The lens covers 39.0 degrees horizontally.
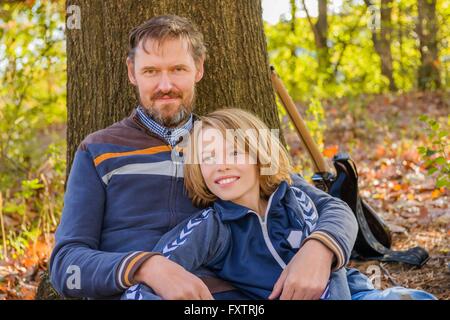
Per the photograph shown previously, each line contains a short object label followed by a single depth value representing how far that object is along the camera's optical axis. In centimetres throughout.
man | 236
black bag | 380
